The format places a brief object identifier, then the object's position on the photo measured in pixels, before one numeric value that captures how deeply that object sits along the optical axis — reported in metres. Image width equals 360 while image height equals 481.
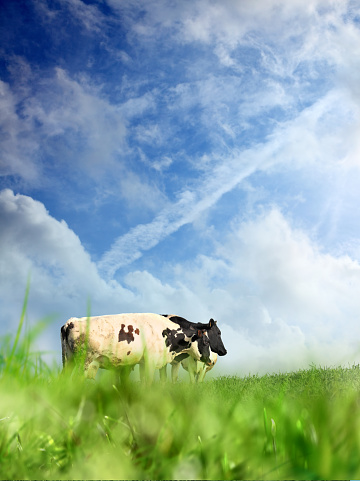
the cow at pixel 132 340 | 8.10
